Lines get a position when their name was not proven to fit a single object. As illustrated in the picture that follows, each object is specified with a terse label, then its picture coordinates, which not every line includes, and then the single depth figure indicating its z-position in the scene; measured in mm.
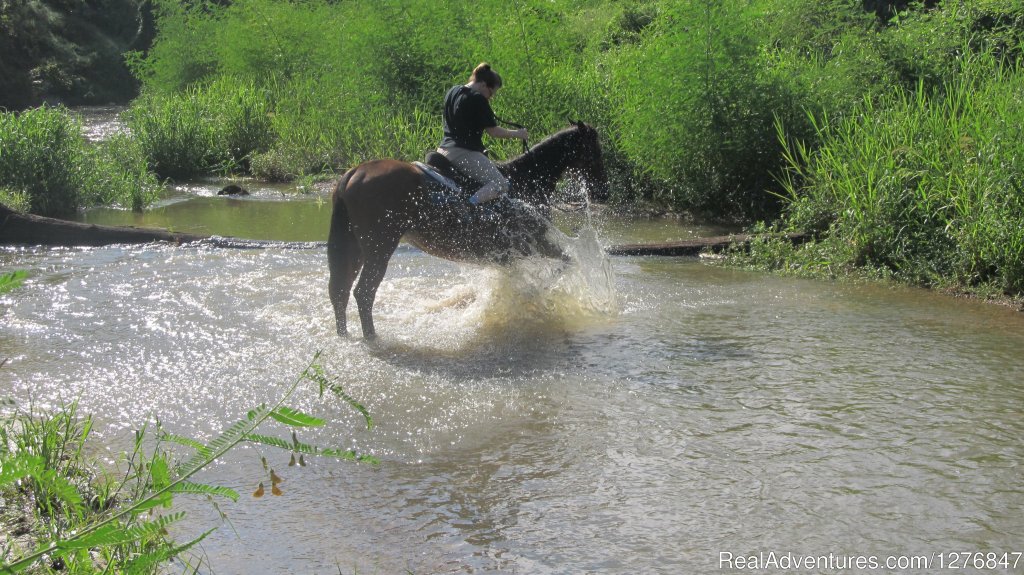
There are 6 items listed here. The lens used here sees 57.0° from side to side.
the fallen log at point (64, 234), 10797
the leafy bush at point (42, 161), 12758
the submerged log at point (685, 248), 10172
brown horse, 7133
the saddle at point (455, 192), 7297
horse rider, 7461
